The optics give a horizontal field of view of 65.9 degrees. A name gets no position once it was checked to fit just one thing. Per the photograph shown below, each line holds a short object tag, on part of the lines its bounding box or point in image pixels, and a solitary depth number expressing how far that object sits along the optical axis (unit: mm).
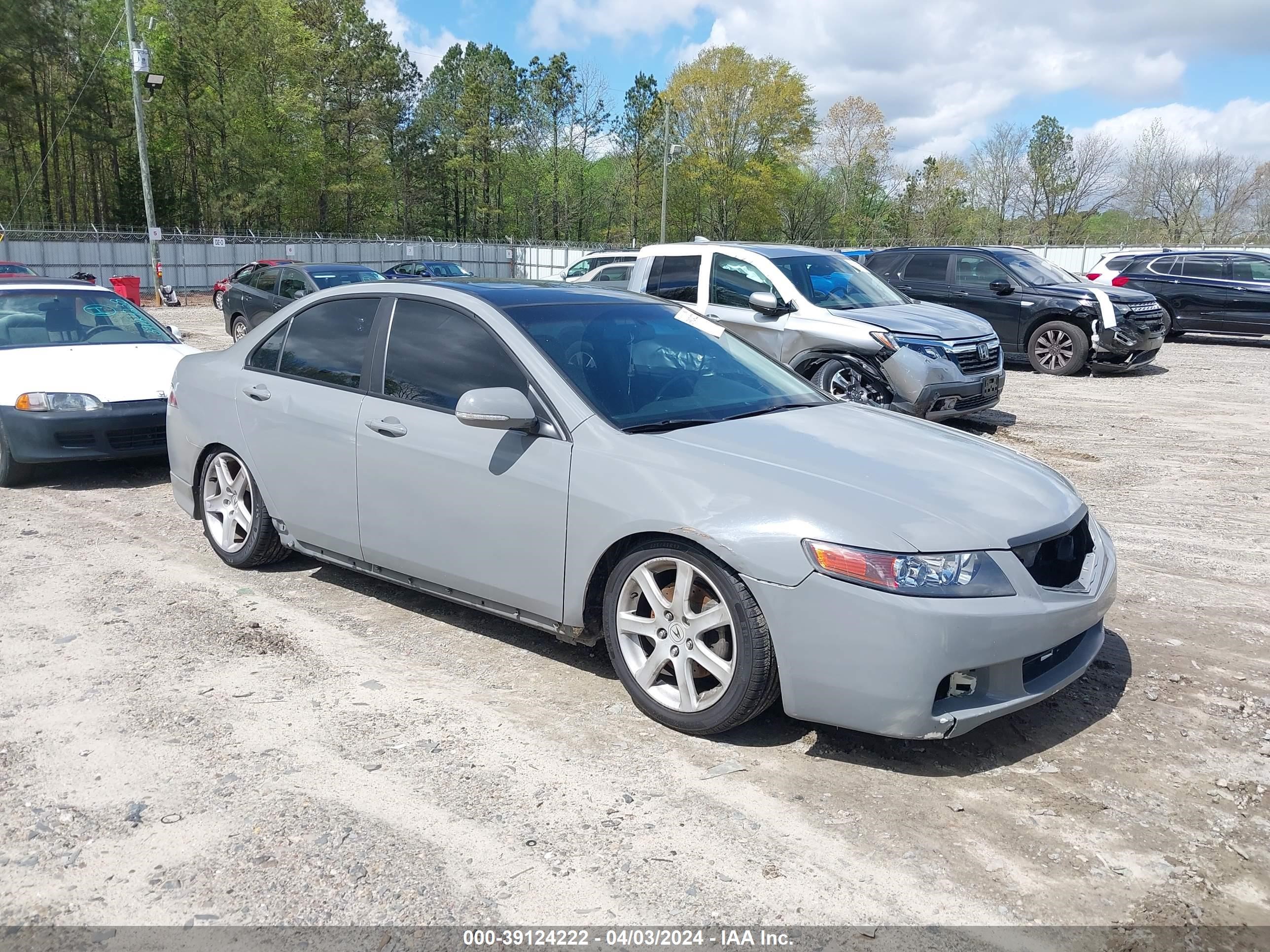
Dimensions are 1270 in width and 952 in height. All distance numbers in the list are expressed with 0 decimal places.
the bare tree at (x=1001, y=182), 60656
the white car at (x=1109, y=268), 19109
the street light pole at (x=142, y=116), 25938
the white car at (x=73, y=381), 7160
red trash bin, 26703
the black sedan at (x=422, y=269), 27094
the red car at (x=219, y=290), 29875
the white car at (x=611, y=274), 16312
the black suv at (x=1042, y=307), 13703
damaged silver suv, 8742
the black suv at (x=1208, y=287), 17953
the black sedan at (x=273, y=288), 16281
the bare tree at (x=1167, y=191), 55781
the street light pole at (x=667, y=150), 41219
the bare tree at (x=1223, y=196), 55281
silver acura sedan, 3217
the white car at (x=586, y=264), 22094
